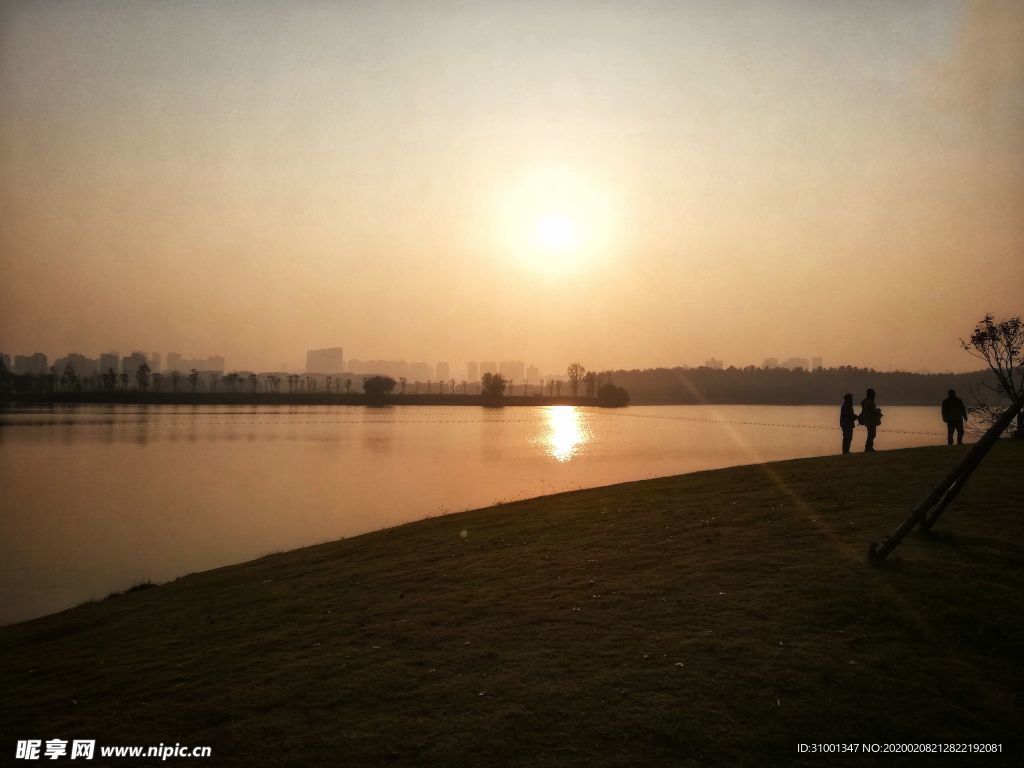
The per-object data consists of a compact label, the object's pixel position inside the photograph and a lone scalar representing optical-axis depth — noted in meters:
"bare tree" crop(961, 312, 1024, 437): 34.25
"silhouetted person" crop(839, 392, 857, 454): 28.50
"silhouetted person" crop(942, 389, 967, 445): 29.61
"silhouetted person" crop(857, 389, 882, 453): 27.84
